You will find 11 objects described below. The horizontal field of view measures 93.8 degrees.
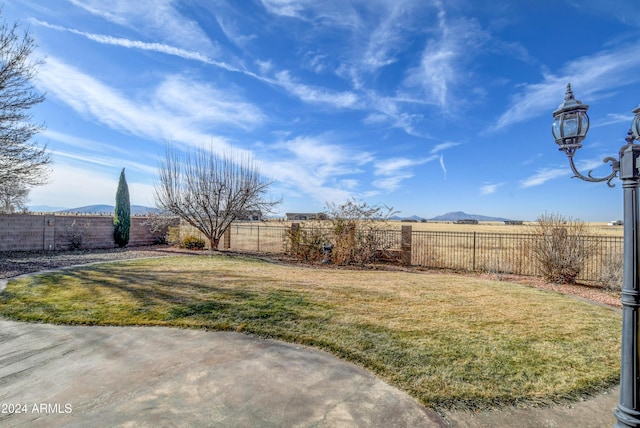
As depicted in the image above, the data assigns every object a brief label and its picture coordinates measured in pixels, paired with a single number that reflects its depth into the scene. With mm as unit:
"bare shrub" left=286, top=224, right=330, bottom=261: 12891
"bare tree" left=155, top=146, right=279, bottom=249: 15391
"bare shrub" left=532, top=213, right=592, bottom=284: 9219
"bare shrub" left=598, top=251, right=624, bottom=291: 8219
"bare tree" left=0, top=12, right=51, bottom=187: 10320
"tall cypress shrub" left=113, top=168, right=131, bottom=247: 16734
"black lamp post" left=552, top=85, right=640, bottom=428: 2225
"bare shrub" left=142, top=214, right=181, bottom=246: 17047
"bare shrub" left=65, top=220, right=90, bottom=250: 14664
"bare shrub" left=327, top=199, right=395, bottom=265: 12289
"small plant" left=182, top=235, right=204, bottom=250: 16297
